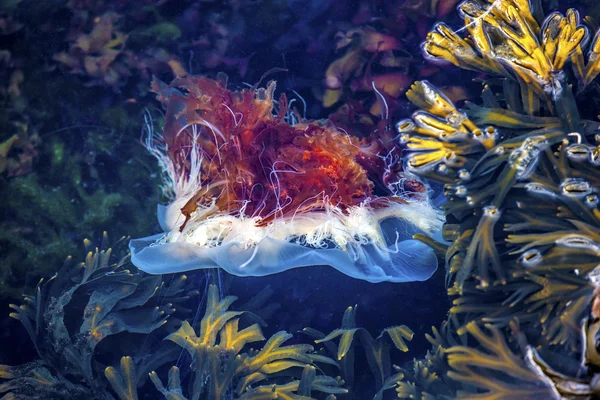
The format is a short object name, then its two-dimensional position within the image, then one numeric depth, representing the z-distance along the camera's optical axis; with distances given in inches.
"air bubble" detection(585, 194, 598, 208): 45.6
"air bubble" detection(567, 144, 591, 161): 45.9
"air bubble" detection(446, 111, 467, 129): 46.9
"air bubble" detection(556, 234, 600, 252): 45.3
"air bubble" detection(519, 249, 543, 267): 45.6
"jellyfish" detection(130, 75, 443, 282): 50.6
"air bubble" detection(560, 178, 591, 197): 45.7
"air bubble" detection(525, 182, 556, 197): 46.0
